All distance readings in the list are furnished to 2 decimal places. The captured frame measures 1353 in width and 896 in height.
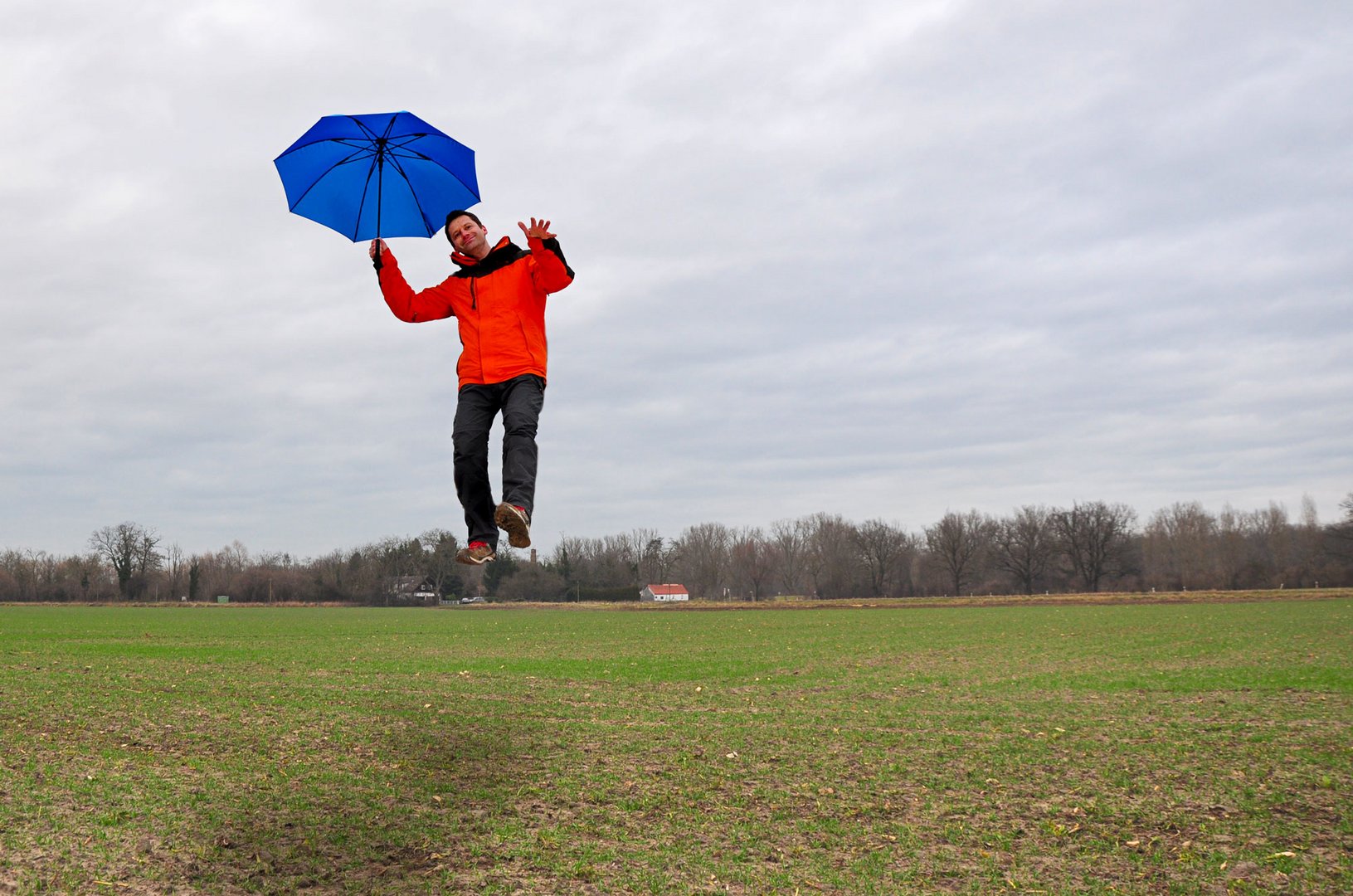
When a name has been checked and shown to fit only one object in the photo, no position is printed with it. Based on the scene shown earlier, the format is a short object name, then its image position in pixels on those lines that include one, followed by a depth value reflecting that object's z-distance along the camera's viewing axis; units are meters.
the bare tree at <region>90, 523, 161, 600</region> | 116.19
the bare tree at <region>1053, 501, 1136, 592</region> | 130.62
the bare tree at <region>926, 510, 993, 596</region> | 137.12
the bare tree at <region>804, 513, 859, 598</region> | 146.12
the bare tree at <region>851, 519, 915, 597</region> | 144.12
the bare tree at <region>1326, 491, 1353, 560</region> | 102.88
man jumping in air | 5.61
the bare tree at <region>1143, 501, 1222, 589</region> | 133.62
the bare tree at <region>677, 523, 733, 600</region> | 157.88
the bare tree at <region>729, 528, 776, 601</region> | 156.25
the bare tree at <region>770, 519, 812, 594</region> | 161.12
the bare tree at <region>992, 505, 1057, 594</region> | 133.50
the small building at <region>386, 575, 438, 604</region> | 101.73
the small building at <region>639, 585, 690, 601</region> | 156.12
